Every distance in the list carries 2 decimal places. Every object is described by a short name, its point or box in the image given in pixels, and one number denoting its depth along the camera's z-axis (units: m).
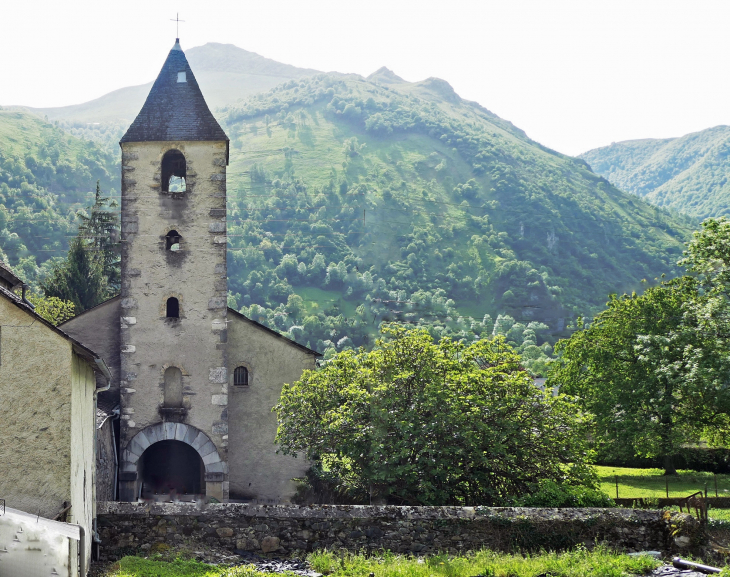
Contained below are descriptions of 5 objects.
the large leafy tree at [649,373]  31.27
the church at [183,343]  25.22
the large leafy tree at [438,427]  20.14
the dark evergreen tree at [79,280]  48.12
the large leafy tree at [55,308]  42.62
